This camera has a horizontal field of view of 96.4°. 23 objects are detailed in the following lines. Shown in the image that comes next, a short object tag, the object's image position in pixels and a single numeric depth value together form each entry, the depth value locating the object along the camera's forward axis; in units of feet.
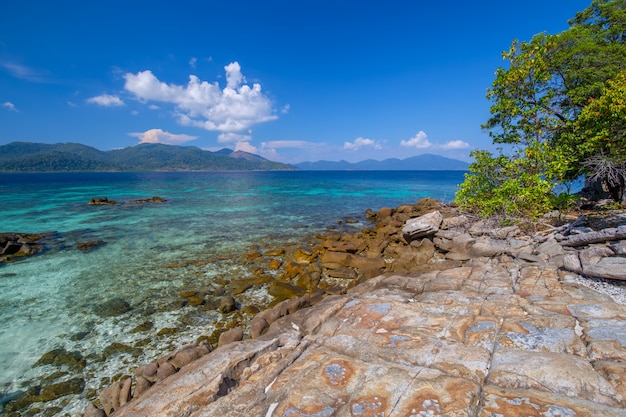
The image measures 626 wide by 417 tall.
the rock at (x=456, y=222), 53.05
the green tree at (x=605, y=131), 32.13
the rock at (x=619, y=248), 27.53
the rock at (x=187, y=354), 23.09
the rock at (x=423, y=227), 52.37
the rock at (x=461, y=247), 43.62
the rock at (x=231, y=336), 26.05
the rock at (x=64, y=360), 25.41
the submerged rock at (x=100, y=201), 127.95
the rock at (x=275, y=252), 54.13
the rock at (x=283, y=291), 37.37
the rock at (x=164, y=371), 21.78
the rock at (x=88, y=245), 59.37
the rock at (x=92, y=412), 19.13
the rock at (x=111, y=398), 20.07
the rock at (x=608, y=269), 24.78
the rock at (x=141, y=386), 20.81
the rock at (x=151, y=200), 135.33
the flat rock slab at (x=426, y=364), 13.74
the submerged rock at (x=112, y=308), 33.76
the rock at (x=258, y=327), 27.07
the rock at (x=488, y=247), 39.63
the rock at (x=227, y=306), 33.91
